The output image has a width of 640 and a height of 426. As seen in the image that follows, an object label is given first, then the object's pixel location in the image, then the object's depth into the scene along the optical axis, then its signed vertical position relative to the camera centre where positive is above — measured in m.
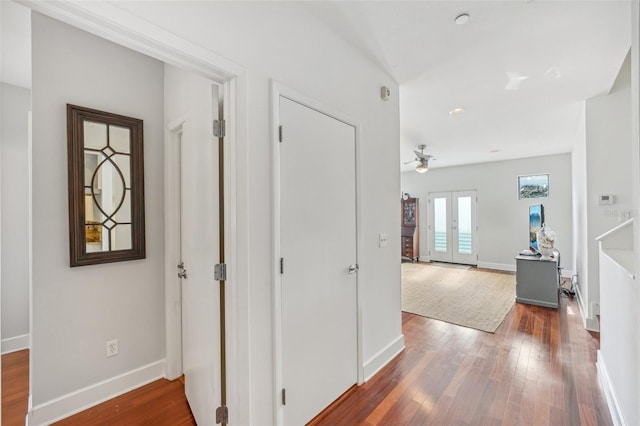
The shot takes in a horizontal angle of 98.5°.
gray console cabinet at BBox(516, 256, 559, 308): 4.03 -1.06
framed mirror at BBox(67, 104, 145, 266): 1.96 +0.21
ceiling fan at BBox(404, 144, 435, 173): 5.19 +0.95
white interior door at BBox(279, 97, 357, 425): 1.70 -0.32
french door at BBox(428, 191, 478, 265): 7.36 -0.43
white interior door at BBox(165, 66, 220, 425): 1.52 -0.19
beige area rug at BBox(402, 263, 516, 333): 3.67 -1.40
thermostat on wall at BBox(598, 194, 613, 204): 3.24 +0.14
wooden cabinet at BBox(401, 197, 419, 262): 7.96 -0.50
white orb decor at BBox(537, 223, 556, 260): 4.12 -0.47
